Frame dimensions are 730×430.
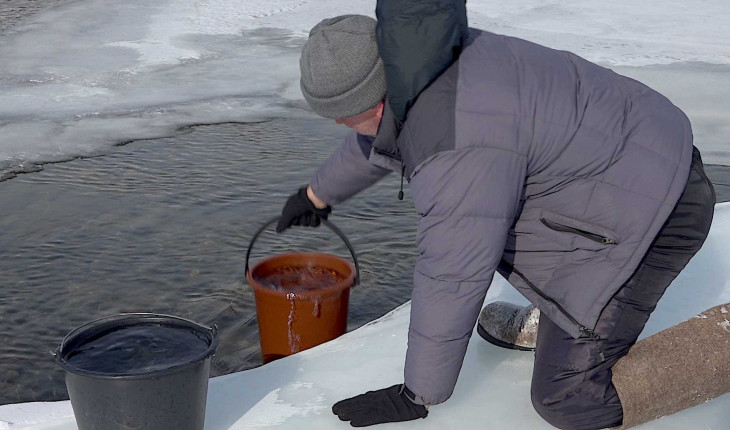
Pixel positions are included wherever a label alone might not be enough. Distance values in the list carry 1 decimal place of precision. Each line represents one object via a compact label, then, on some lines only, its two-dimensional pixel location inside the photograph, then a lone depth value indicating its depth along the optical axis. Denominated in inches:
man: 83.8
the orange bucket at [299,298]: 120.1
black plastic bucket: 88.0
